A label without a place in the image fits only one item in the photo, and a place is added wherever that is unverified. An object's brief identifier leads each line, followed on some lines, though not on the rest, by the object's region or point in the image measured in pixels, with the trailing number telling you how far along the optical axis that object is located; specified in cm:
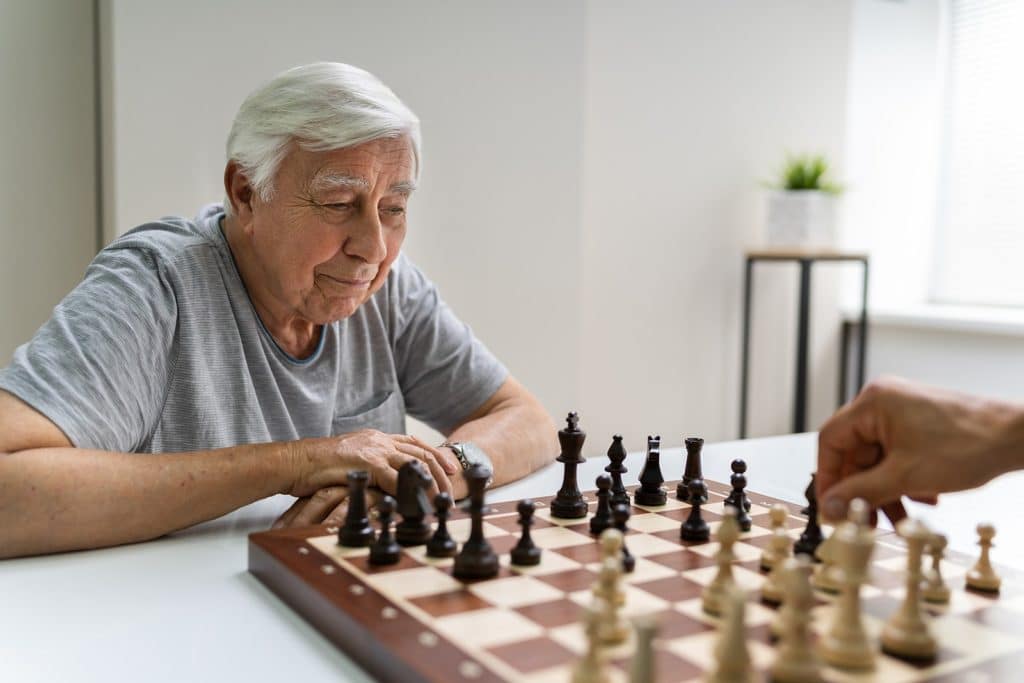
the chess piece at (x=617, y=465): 149
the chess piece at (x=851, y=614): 85
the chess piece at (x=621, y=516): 130
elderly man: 141
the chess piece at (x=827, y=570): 107
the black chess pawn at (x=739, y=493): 143
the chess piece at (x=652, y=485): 149
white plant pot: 464
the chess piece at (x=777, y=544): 110
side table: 462
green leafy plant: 465
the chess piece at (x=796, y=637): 80
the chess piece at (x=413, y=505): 124
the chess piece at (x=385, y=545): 114
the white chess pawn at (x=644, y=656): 74
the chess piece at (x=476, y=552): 110
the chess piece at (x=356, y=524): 121
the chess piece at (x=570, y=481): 140
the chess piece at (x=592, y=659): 77
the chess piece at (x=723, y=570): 99
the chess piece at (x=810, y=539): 123
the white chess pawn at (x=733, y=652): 76
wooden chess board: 86
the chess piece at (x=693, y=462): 158
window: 493
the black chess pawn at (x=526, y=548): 115
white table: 96
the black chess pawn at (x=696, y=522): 128
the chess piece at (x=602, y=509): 132
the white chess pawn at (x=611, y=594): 89
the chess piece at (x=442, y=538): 118
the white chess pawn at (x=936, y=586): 105
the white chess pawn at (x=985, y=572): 110
